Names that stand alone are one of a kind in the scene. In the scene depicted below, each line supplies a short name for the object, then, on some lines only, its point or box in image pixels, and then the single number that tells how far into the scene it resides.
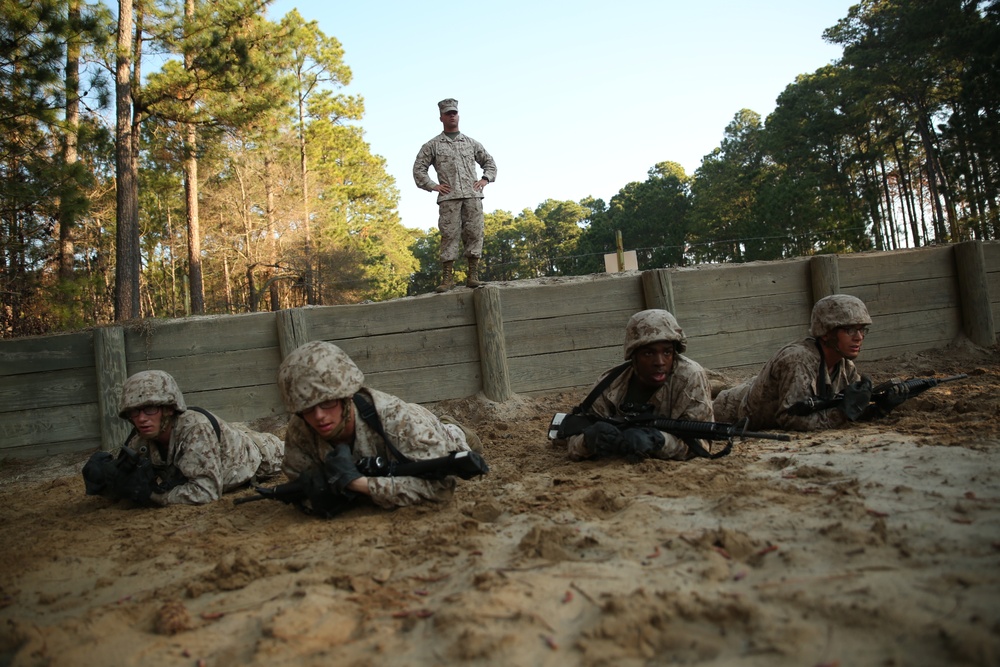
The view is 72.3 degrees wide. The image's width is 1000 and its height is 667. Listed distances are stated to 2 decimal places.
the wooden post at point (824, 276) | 8.36
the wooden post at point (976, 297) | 8.66
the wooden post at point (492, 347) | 7.67
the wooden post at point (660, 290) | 8.00
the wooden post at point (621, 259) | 12.31
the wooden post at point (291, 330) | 7.52
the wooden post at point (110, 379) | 7.25
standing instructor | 8.48
